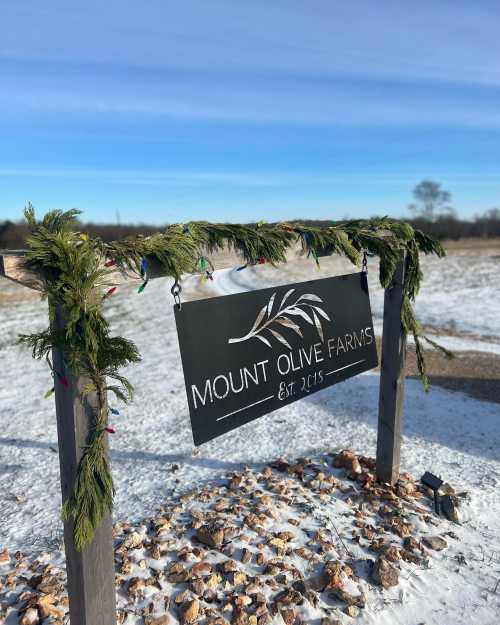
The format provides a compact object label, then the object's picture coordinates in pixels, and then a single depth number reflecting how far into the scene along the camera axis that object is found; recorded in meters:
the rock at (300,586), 2.64
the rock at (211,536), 2.98
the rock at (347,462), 3.97
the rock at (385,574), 2.75
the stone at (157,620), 2.41
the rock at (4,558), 2.96
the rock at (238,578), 2.68
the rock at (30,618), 2.39
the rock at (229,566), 2.76
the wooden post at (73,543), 1.96
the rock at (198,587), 2.58
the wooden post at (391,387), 3.64
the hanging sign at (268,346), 2.49
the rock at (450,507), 3.43
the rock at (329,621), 2.45
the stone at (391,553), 2.94
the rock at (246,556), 2.86
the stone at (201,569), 2.74
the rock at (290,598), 2.56
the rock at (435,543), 3.10
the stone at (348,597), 2.60
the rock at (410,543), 3.07
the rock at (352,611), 2.54
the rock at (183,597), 2.53
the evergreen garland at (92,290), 1.83
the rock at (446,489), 3.69
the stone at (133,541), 2.99
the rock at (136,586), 2.59
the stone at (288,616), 2.45
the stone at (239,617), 2.41
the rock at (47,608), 2.46
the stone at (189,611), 2.42
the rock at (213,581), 2.63
